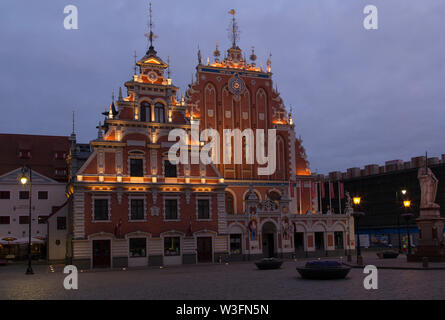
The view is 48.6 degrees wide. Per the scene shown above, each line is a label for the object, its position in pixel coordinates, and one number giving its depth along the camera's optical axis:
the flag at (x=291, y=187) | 52.56
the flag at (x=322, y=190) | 52.97
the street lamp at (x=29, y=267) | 34.75
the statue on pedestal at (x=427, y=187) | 33.75
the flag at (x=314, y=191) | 54.86
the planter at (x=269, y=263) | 32.81
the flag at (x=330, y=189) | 52.25
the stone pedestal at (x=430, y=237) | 32.31
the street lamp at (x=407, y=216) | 36.62
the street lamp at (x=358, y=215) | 33.16
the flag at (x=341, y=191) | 51.72
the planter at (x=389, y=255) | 40.56
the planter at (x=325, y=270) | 23.77
